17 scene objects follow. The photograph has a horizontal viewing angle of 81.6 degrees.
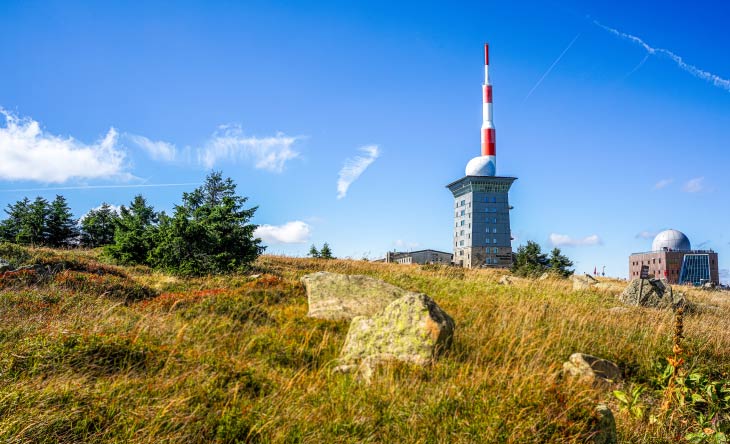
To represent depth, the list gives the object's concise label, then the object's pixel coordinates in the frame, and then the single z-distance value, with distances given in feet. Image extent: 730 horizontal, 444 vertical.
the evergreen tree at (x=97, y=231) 115.55
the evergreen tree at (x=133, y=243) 68.39
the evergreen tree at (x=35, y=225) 106.73
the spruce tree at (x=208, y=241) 59.52
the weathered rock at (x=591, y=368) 21.77
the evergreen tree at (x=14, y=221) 112.88
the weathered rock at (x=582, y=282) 59.67
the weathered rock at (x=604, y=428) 14.01
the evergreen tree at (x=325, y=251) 136.26
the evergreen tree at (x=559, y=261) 108.07
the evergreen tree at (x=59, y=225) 110.73
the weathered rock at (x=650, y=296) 49.44
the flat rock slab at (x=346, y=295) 33.42
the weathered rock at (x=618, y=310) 40.37
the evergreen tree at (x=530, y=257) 110.06
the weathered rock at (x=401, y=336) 20.38
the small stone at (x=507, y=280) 61.31
